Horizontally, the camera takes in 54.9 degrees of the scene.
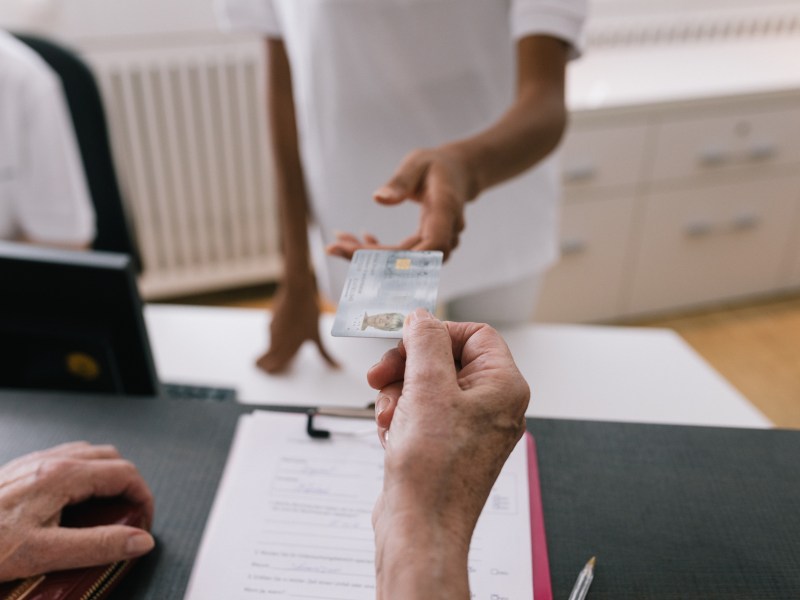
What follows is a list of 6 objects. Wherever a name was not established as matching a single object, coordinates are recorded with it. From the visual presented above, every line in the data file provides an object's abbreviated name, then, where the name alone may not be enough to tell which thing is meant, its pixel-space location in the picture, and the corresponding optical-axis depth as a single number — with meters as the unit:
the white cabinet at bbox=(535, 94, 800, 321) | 2.25
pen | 0.64
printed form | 0.66
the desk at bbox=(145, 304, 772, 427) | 1.09
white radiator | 2.29
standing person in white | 1.08
